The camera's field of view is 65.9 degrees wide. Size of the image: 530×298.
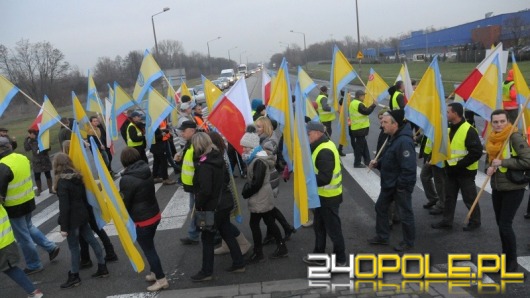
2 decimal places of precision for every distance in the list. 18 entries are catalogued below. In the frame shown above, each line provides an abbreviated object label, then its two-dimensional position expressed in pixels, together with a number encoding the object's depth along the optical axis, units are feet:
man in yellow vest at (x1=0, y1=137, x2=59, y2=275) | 16.81
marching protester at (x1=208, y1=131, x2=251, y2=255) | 15.94
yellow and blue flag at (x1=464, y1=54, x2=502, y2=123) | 20.02
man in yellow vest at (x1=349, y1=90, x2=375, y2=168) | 30.78
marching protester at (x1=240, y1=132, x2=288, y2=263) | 16.42
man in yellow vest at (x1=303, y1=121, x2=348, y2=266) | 15.44
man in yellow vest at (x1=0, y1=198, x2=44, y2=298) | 14.48
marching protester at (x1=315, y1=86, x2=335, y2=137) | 35.45
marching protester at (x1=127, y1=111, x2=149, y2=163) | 29.63
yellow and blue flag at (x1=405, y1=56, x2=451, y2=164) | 18.02
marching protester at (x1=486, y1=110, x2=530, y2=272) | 14.43
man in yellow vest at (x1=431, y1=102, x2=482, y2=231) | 17.69
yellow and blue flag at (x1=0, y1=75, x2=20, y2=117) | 21.42
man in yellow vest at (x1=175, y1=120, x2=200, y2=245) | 16.22
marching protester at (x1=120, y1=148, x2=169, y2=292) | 14.96
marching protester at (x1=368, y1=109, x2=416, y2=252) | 16.48
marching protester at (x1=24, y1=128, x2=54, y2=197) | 30.50
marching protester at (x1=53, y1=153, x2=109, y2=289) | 15.96
